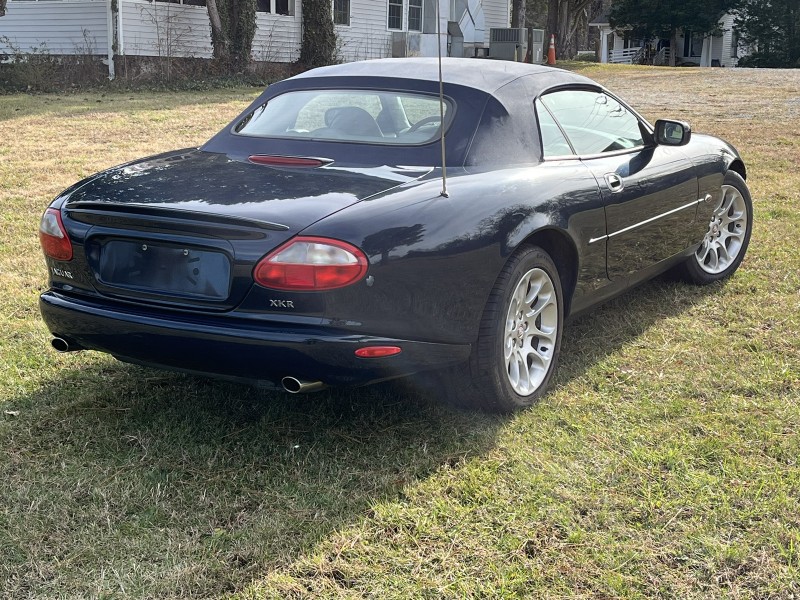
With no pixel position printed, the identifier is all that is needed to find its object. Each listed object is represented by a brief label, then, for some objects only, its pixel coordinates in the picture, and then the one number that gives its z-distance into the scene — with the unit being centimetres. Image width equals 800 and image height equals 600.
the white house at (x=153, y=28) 1986
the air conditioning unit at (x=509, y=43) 2888
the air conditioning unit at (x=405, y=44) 2706
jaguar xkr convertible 314
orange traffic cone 3112
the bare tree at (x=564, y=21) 3666
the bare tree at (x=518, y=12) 3397
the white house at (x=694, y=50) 4875
